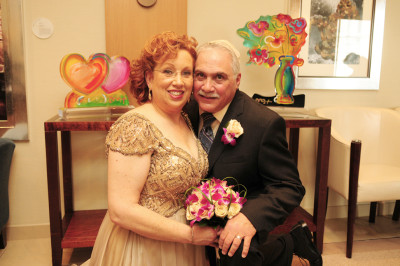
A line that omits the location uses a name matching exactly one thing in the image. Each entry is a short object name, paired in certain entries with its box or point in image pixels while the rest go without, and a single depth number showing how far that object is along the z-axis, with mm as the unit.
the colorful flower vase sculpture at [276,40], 2541
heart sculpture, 2227
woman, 1391
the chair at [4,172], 2383
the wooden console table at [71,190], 2195
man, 1583
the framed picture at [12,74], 2537
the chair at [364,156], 2600
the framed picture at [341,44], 3053
